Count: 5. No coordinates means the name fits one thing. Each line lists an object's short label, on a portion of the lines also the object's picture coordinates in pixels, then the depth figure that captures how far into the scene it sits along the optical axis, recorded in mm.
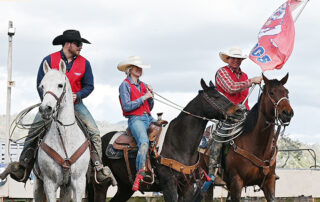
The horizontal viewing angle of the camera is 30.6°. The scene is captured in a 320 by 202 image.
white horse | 8500
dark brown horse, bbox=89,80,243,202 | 10086
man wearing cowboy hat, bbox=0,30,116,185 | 9211
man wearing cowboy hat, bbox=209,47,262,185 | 11625
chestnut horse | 11125
